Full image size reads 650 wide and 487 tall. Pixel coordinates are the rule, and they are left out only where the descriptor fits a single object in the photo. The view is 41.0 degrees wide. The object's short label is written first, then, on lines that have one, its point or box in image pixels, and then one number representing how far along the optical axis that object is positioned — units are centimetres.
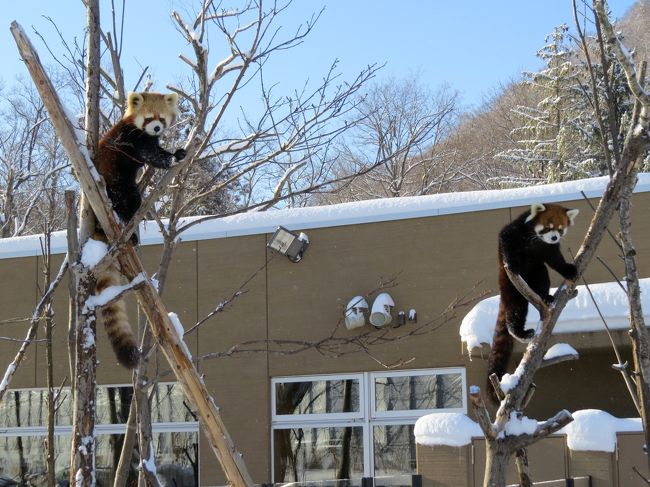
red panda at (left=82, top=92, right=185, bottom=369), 513
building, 1188
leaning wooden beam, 468
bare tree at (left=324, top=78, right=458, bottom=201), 3472
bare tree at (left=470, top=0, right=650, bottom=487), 398
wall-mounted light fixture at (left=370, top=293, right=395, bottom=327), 1216
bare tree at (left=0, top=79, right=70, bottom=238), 3391
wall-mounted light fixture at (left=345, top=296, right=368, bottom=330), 1228
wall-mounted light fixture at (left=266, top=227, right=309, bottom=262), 1281
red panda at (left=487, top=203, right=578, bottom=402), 604
